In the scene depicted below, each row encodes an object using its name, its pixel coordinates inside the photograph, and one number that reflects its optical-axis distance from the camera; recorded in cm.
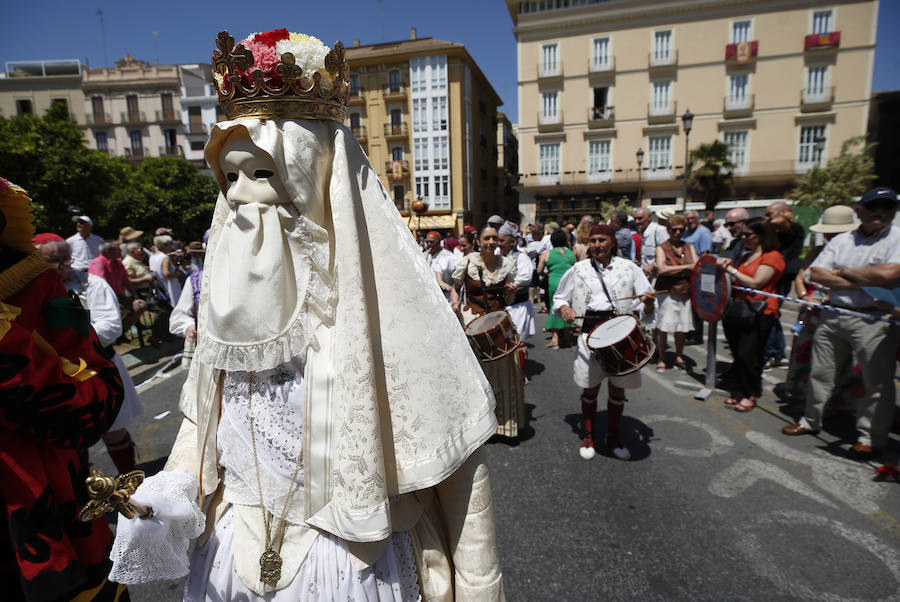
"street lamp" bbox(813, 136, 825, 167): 3111
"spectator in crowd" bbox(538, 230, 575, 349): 795
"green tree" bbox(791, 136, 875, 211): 2369
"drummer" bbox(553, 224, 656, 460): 416
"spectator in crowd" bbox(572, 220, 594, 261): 746
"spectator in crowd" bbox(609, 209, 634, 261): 830
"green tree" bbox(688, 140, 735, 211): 2856
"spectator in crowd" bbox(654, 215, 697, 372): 607
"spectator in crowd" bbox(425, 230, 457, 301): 638
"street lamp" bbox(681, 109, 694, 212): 1595
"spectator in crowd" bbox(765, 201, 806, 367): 550
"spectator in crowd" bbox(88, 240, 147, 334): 632
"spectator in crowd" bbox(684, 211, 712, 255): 730
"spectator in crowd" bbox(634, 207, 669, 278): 803
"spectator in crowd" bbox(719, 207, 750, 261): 547
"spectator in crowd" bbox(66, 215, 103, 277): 763
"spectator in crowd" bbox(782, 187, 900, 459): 369
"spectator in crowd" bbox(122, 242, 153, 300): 862
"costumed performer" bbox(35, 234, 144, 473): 348
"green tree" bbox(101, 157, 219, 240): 2630
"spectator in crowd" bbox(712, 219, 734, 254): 1050
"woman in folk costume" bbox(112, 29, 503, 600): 123
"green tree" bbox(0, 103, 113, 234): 1752
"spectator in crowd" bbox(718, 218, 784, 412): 493
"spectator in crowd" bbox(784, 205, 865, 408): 442
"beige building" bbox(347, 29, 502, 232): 3500
